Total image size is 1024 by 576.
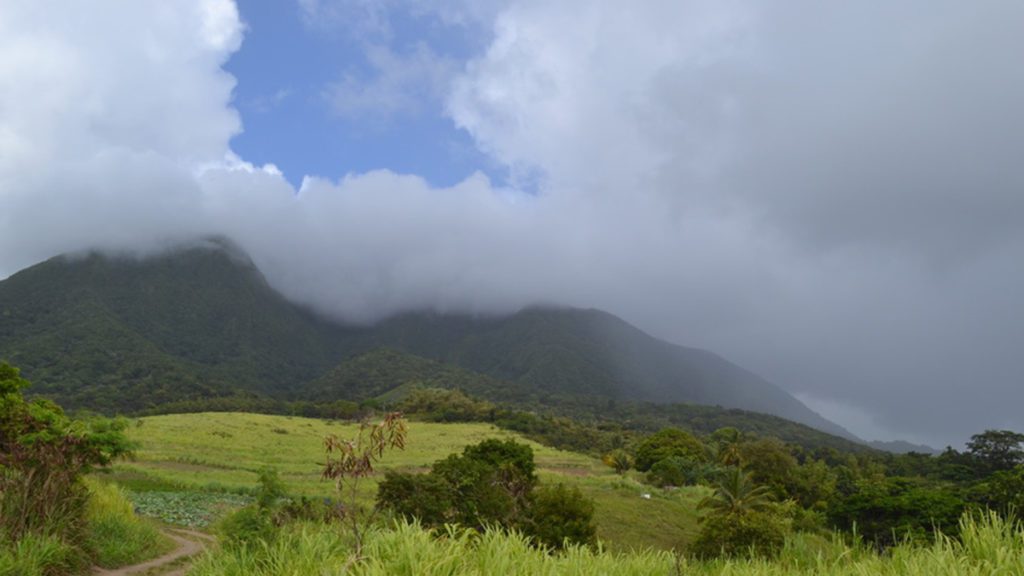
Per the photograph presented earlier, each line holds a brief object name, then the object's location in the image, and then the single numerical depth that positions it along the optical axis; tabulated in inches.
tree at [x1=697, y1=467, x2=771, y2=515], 1328.7
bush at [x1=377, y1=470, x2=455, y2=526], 802.1
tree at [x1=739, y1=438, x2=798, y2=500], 2504.9
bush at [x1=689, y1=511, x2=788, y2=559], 1142.3
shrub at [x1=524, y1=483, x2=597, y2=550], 1042.1
